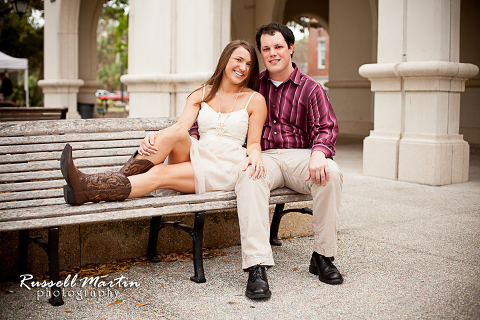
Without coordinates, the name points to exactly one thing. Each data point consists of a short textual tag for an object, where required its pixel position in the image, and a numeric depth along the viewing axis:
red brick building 44.78
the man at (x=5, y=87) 17.84
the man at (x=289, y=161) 3.33
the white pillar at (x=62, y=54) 14.64
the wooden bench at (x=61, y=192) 3.08
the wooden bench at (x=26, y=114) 8.41
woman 3.27
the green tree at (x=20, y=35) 23.77
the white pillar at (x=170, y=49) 9.52
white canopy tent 15.47
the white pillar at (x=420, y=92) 6.92
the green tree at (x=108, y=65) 76.11
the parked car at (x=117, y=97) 59.16
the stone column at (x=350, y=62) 15.46
